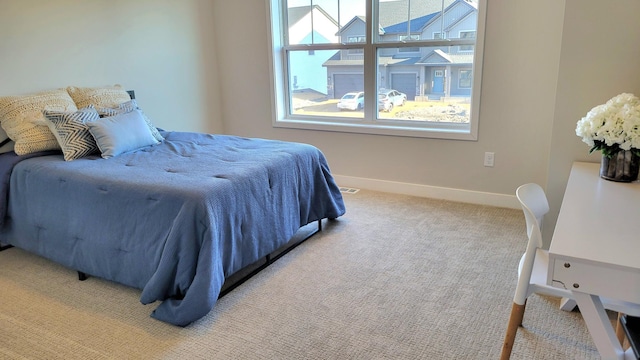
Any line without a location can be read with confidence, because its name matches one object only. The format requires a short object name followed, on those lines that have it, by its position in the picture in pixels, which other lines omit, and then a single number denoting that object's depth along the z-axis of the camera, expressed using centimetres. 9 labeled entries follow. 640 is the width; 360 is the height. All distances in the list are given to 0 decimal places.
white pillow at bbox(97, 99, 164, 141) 320
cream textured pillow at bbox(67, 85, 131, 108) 332
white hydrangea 189
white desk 130
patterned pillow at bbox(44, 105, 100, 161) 288
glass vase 197
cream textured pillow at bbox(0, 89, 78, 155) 295
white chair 161
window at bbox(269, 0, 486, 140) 371
